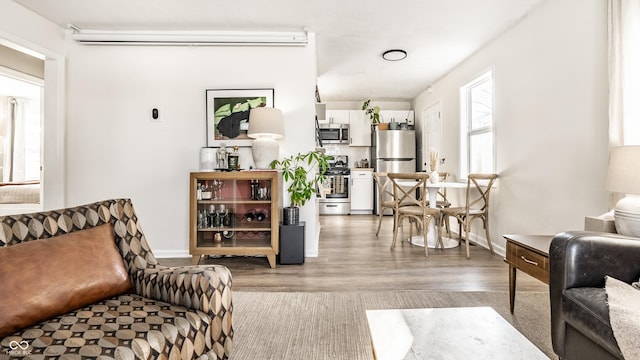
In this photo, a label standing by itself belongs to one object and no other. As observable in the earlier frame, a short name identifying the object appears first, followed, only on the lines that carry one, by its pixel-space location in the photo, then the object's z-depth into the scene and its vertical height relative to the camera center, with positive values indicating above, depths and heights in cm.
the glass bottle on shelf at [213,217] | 333 -38
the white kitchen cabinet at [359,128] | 711 +117
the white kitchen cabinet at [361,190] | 701 -21
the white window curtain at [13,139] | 605 +80
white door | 566 +95
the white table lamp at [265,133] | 322 +48
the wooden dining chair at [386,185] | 649 -9
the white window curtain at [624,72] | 210 +73
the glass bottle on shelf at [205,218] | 331 -40
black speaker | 329 -66
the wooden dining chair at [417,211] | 367 -36
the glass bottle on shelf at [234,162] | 342 +20
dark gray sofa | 136 -42
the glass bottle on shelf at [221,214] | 334 -36
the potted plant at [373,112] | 691 +151
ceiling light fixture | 422 +172
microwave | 701 +105
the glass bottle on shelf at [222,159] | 339 +23
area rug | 173 -90
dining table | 398 -70
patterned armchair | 107 -53
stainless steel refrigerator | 672 +65
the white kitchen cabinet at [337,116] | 707 +143
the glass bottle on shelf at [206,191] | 329 -11
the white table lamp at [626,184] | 163 -2
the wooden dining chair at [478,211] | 369 -35
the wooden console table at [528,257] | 176 -45
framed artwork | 360 +80
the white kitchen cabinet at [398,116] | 702 +144
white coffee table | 108 -59
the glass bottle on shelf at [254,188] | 332 -8
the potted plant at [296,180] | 337 +1
